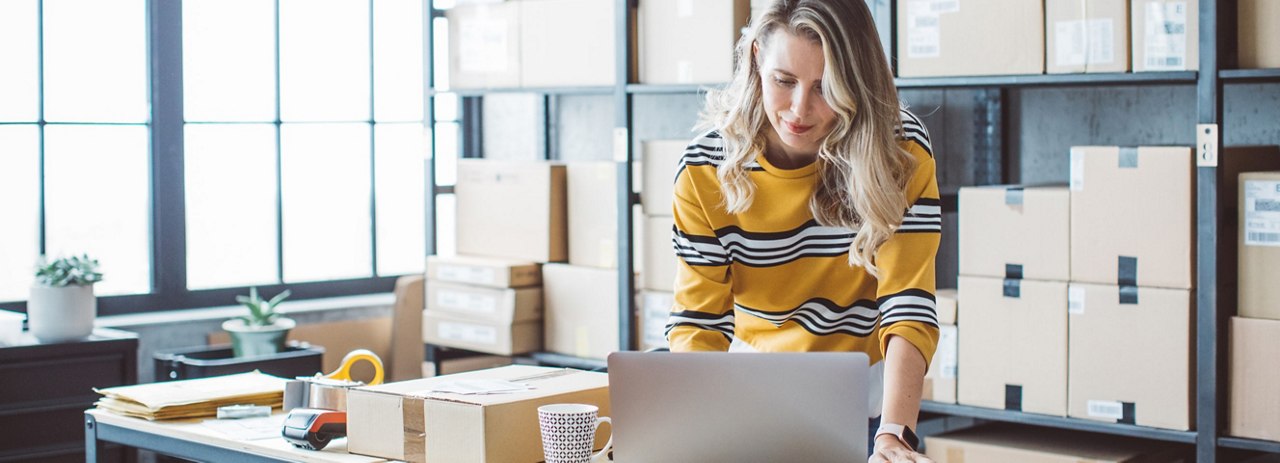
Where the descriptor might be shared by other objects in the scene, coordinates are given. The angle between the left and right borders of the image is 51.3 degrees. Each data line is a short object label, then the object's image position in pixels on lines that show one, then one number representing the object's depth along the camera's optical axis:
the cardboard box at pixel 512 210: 3.91
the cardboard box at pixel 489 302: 3.92
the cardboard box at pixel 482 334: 3.93
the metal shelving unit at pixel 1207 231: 2.70
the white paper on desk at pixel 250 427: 2.12
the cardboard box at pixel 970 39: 2.94
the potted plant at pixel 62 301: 3.38
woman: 1.67
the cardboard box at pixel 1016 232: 2.93
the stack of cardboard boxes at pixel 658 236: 3.60
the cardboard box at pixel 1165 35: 2.75
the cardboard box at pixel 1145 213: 2.76
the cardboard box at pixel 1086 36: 2.83
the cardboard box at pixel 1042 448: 2.95
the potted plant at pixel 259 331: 3.82
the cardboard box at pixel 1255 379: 2.71
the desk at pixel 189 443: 1.99
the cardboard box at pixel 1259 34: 2.67
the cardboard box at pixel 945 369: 3.12
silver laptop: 1.39
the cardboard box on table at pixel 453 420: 1.79
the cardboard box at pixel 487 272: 3.91
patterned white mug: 1.71
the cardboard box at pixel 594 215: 3.80
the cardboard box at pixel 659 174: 3.58
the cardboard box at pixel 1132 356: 2.80
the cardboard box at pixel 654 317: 3.63
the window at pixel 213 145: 3.93
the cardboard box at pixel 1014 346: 2.95
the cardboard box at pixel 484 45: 4.00
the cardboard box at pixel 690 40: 3.47
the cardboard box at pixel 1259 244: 2.69
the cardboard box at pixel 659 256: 3.61
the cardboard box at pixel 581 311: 3.80
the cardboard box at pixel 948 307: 3.12
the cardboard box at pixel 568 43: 3.75
